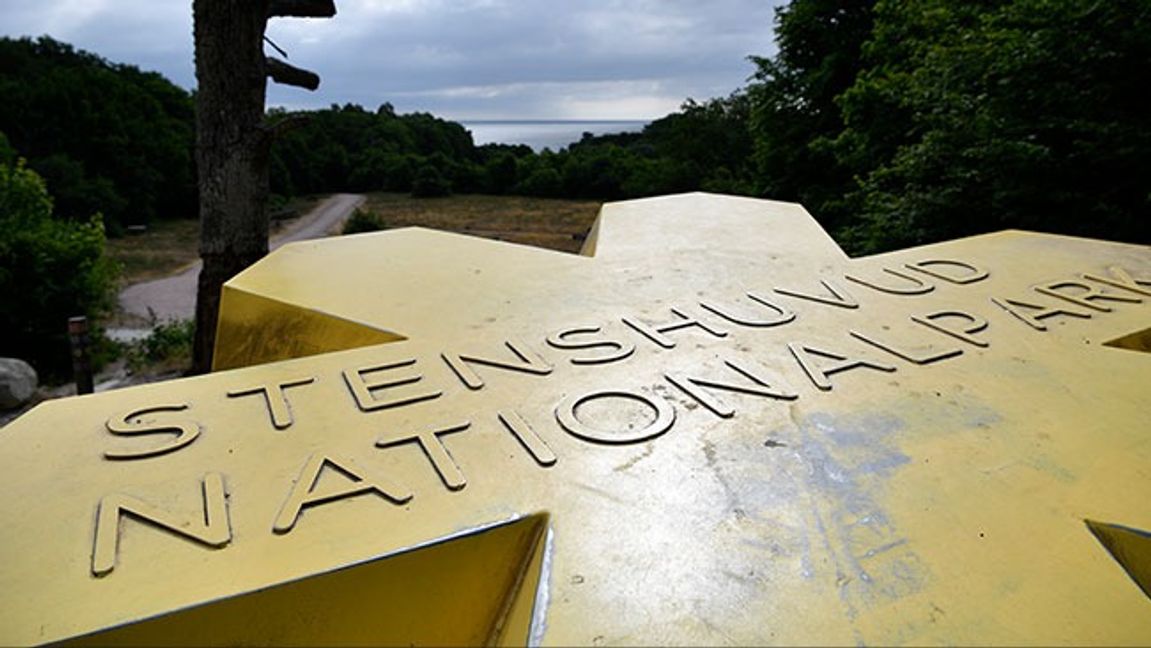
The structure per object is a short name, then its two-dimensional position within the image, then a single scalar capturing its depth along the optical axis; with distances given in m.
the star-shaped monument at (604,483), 1.54
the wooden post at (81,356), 7.74
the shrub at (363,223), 23.27
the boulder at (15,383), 10.48
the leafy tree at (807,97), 14.92
